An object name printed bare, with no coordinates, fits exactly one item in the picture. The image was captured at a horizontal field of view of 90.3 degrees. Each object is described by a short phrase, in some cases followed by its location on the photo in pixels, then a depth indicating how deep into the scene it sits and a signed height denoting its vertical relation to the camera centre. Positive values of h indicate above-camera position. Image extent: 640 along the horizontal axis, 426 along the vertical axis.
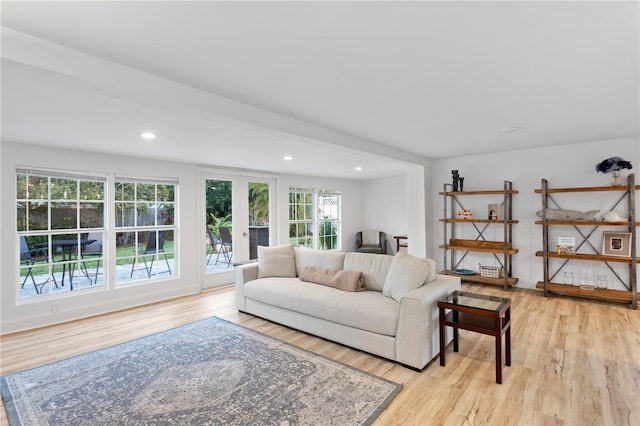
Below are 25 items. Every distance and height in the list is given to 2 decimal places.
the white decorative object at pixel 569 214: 4.31 -0.03
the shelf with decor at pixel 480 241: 4.89 -0.47
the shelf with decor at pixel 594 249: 4.06 -0.52
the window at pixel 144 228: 4.56 -0.19
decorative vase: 4.15 +0.43
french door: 5.55 -0.11
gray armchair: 7.69 -0.71
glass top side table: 2.39 -0.88
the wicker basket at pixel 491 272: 5.02 -0.94
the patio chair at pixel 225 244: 5.80 -0.54
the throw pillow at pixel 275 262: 4.21 -0.65
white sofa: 2.62 -0.85
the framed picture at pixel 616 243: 4.16 -0.43
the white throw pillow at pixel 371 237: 8.00 -0.60
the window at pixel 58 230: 3.80 -0.17
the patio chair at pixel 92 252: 4.24 -0.48
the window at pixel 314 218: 7.08 -0.10
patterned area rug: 2.08 -1.30
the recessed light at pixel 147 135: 3.27 +0.85
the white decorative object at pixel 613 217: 4.11 -0.07
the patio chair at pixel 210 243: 5.62 -0.50
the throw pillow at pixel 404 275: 2.93 -0.59
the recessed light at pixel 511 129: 3.52 +0.94
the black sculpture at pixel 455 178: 5.34 +0.58
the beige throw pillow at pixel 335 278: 3.43 -0.73
